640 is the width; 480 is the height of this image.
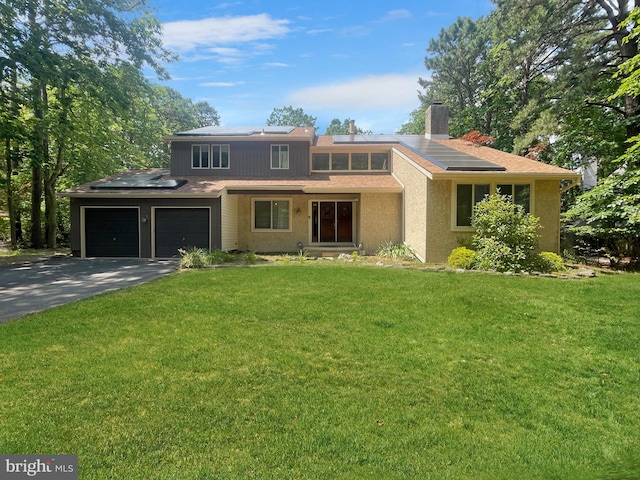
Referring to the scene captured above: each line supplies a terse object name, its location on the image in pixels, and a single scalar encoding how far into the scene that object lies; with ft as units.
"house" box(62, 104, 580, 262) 36.35
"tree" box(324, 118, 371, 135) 179.61
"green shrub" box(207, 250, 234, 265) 35.77
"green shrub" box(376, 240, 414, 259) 41.14
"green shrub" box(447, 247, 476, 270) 32.07
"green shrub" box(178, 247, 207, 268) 34.83
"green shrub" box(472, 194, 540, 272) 31.14
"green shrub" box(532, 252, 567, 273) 32.19
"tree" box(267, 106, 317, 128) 173.58
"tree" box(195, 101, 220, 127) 150.71
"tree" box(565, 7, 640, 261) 35.27
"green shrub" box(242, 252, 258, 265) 36.96
